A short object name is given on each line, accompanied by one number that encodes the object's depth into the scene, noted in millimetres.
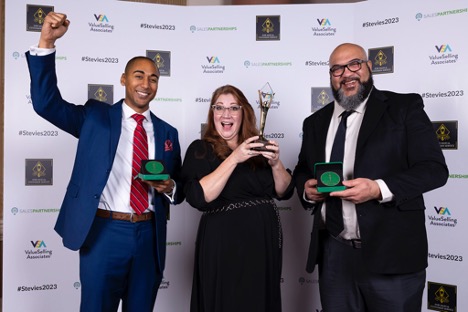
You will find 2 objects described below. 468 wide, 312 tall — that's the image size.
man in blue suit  2311
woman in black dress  2340
